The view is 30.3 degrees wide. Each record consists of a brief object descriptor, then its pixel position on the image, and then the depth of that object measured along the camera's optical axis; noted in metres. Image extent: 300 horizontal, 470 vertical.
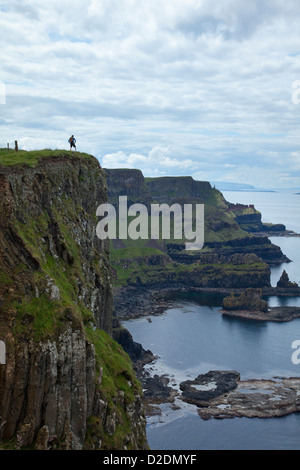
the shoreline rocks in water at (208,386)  108.56
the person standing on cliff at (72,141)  72.71
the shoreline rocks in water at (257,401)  101.88
